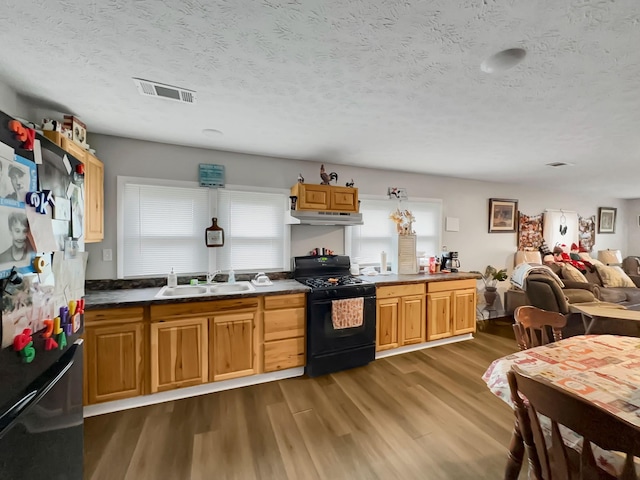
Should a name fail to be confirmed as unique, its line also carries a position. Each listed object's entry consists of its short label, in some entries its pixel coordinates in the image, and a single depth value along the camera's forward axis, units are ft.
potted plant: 13.98
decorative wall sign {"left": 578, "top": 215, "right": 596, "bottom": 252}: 17.75
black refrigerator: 2.46
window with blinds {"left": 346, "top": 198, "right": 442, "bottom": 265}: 12.01
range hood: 9.29
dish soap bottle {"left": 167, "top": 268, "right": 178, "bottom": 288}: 8.59
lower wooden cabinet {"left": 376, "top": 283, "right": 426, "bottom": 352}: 9.85
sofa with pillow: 13.61
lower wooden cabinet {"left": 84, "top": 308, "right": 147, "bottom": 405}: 6.53
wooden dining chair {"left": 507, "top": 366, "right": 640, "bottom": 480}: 2.31
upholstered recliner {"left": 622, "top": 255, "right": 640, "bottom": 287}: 17.85
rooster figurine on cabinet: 10.15
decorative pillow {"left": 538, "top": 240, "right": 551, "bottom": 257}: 15.88
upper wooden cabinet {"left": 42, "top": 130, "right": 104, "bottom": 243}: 6.46
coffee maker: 12.59
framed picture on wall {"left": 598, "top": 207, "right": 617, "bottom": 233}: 18.62
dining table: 3.18
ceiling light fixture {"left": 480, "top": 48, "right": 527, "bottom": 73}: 4.27
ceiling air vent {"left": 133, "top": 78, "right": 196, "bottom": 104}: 5.32
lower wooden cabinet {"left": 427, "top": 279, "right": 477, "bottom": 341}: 10.80
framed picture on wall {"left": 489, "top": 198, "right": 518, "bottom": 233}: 14.66
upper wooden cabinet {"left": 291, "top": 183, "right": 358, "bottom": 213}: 9.45
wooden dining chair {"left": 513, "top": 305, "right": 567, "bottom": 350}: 5.57
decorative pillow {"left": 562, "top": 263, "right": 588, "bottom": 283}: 13.84
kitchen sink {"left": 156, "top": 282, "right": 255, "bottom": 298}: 8.48
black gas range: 8.57
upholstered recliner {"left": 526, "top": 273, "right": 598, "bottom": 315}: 10.30
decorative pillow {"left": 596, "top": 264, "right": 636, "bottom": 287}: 14.96
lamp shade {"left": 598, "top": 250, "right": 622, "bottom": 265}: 18.03
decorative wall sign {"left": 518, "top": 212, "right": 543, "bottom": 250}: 15.60
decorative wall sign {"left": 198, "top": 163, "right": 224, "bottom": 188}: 9.27
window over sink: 8.59
